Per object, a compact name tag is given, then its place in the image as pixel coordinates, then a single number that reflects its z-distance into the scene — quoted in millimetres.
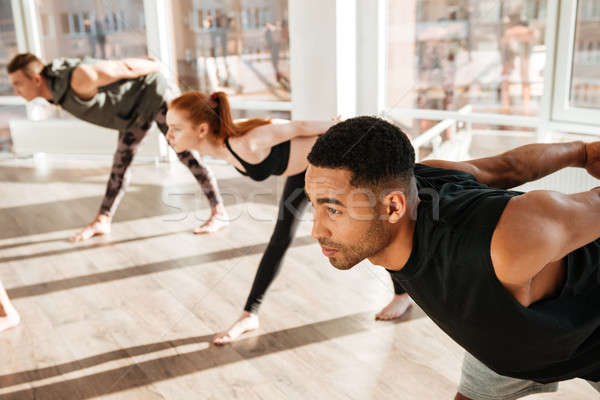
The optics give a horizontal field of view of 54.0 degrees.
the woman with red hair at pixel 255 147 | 1981
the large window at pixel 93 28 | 4762
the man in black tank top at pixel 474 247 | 853
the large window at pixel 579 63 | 2973
